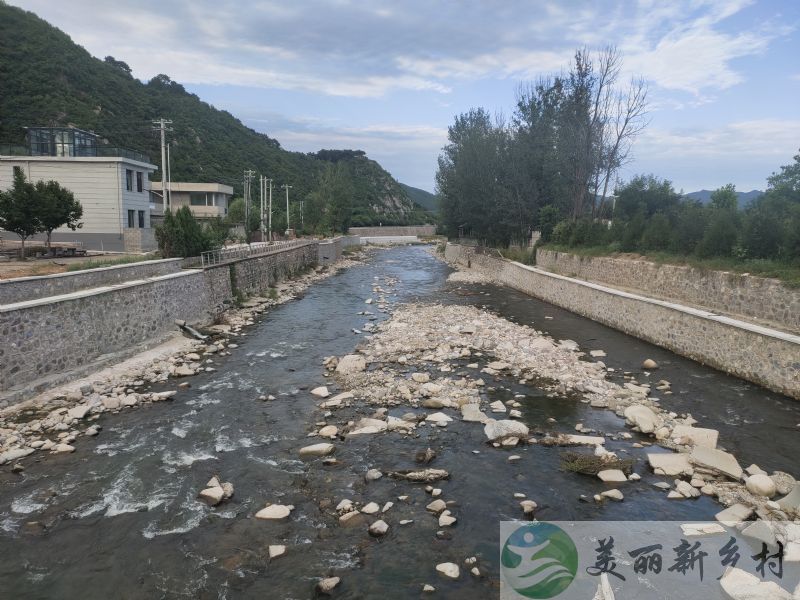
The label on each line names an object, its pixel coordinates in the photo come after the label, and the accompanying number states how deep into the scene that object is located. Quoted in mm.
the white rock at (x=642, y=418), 10219
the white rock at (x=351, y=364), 14243
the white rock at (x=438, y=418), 10750
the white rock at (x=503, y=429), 9944
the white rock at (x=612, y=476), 8270
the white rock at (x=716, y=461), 8360
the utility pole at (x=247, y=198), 47500
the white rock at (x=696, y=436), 9539
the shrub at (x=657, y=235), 23297
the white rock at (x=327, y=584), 5898
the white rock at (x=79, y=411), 10602
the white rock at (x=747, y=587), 5469
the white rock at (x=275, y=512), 7258
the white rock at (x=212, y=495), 7633
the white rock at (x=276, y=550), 6469
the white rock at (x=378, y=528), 6902
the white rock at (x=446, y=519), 7125
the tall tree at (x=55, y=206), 25812
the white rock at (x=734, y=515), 7036
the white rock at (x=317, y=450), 9266
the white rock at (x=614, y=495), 7755
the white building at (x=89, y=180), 34531
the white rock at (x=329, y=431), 9992
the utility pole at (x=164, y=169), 30548
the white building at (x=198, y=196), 56862
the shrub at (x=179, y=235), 25047
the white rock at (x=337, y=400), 11656
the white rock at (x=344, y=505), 7480
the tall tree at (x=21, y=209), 24531
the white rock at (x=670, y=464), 8539
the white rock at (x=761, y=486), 7715
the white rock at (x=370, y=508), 7414
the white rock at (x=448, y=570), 6141
